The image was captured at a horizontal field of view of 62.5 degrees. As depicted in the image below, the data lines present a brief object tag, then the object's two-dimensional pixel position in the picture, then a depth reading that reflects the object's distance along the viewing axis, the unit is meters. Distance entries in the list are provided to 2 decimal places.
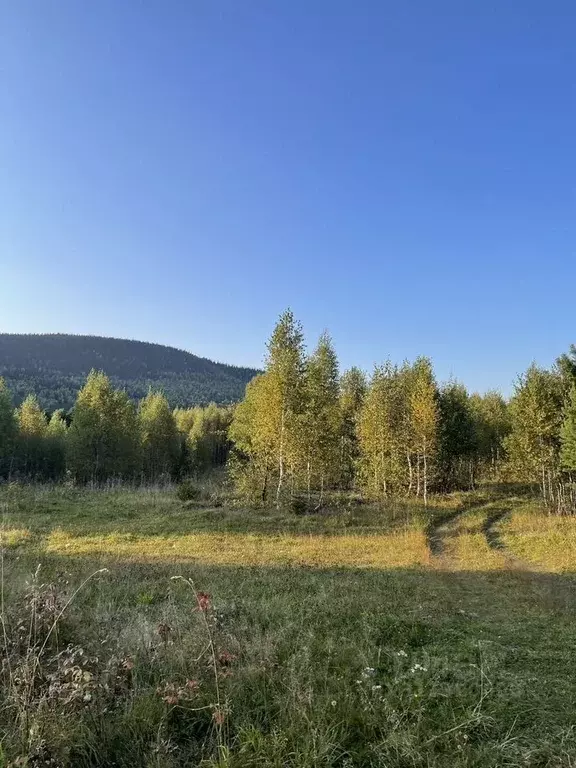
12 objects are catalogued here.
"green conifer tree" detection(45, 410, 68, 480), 55.66
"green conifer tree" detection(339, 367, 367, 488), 45.55
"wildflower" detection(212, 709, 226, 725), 3.57
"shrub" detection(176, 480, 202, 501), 29.88
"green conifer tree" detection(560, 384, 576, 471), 24.69
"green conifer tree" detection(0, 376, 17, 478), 46.84
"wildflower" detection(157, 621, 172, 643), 5.40
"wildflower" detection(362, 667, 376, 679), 5.16
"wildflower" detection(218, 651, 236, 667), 4.36
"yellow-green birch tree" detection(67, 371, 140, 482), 45.94
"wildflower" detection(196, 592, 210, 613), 4.30
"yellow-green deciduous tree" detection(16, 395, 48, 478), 54.22
